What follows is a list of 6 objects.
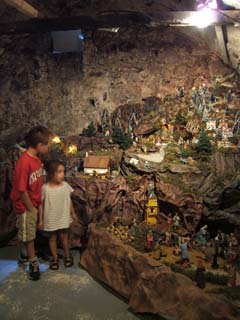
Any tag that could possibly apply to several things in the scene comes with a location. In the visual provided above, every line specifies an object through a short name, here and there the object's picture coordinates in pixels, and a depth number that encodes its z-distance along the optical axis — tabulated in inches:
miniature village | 165.9
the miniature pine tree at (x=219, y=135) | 241.9
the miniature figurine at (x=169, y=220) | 192.6
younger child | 171.9
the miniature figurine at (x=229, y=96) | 272.8
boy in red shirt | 161.2
